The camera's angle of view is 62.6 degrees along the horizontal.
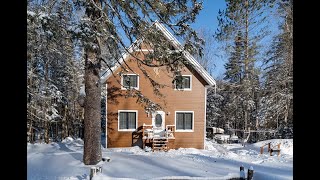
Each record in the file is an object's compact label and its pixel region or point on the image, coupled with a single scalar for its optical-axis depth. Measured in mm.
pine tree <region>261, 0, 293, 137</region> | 19812
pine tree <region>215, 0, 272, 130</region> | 20297
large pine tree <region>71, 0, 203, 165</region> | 6914
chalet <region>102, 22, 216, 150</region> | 14992
